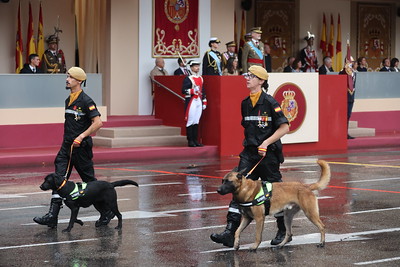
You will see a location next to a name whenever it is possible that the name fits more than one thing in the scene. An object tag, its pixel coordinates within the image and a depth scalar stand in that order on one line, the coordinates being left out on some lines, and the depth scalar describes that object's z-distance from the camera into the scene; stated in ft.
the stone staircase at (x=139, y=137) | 76.23
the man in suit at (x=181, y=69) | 86.17
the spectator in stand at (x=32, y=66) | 77.30
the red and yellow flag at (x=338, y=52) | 113.19
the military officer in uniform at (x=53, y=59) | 82.74
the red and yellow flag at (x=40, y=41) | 86.73
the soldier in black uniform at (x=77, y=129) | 40.88
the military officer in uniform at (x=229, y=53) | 85.30
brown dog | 33.60
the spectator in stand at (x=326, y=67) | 97.81
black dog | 38.45
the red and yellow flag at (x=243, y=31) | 104.63
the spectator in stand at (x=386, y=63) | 102.78
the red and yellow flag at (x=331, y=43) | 112.47
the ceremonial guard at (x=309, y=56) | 107.65
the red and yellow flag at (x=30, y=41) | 86.12
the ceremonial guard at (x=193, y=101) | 75.87
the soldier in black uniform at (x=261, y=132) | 36.09
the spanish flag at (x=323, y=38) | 111.76
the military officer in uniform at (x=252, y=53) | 77.51
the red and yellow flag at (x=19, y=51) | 85.81
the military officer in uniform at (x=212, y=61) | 81.30
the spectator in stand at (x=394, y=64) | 103.63
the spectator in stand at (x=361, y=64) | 103.54
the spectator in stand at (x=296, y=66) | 100.42
